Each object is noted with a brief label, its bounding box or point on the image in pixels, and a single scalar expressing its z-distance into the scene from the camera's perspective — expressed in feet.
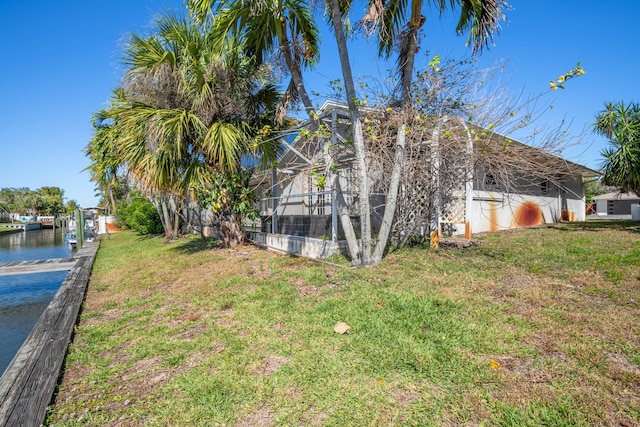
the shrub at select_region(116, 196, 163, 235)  70.85
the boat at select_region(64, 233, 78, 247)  71.10
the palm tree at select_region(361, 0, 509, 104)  19.54
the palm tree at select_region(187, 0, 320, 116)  20.75
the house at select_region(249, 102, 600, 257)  19.83
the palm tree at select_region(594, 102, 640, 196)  37.52
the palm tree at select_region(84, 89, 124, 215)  35.83
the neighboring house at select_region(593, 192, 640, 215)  101.91
